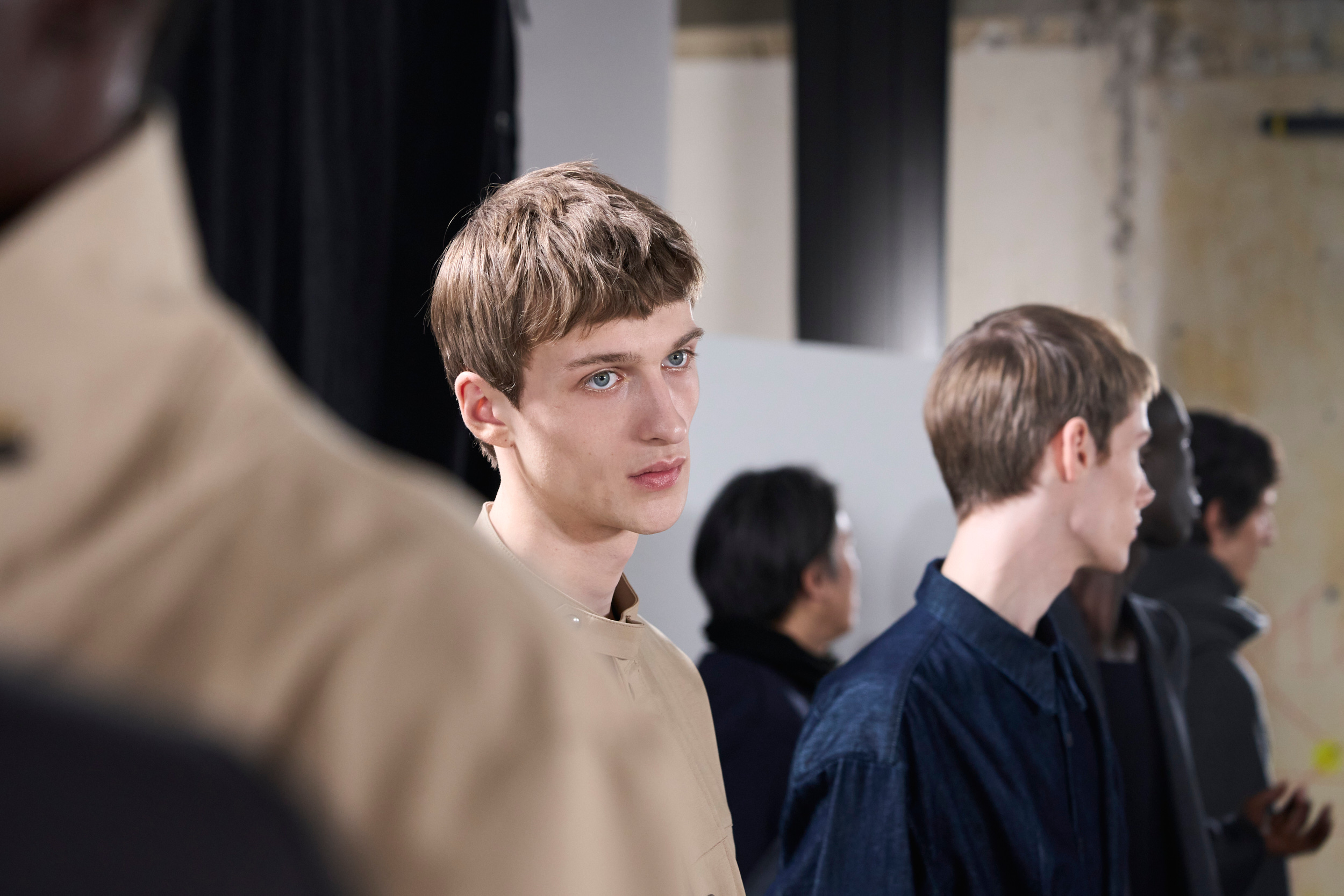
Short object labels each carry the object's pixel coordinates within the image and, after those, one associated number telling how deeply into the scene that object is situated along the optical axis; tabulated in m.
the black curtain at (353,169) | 1.79
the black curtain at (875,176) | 3.47
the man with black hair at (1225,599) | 2.39
